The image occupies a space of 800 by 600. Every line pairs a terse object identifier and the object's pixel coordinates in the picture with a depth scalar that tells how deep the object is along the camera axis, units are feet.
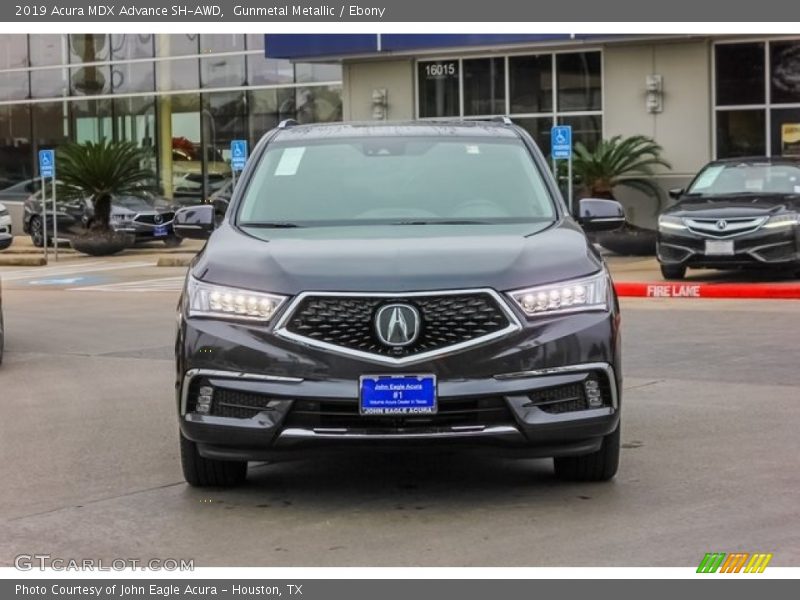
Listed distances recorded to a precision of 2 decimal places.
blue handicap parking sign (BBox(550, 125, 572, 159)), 77.61
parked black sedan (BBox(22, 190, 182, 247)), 112.47
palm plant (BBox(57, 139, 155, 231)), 107.14
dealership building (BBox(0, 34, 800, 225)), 88.84
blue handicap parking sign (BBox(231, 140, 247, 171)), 103.60
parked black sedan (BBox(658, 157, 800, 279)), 61.52
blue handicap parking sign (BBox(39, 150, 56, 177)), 102.01
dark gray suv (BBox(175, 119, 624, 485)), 21.50
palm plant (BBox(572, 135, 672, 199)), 86.58
